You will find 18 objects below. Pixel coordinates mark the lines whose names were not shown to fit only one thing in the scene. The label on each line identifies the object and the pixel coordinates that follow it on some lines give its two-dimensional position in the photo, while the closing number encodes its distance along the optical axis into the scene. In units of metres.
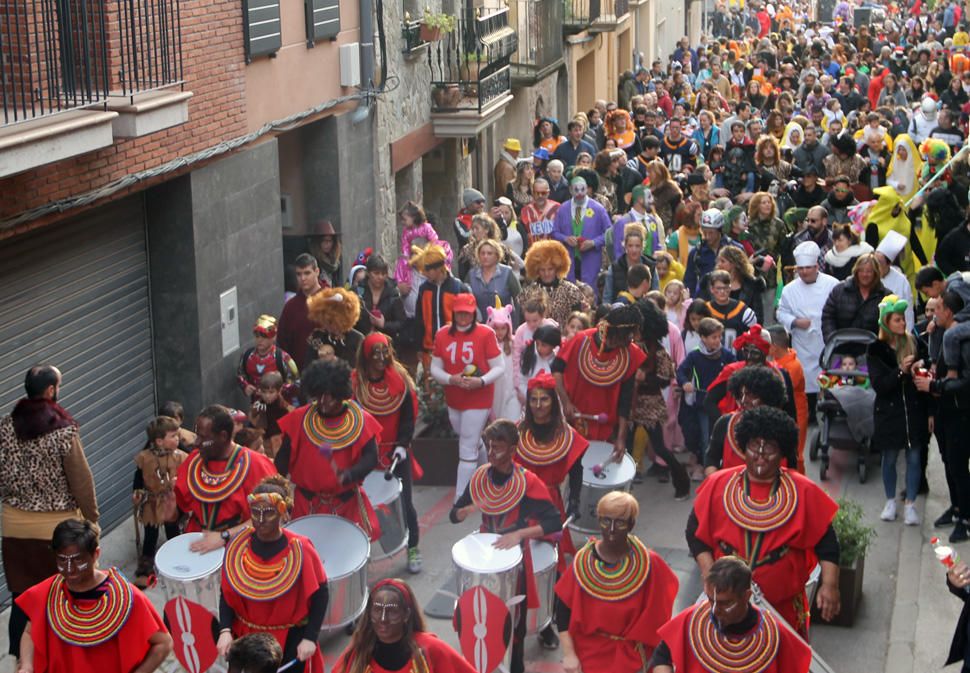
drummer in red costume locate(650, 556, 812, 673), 6.57
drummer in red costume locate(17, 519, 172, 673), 7.04
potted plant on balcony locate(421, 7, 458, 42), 18.86
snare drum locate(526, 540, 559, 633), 8.80
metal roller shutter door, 10.83
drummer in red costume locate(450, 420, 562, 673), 8.82
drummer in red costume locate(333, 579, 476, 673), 6.57
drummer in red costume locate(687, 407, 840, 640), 7.76
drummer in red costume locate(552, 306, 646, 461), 11.25
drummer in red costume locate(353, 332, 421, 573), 10.64
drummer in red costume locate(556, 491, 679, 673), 7.60
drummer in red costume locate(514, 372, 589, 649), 9.47
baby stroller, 12.52
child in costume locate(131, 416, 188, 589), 10.26
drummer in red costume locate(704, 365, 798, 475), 9.13
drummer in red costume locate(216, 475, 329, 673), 7.50
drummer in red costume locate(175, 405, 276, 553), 8.77
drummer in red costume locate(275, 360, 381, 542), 9.51
